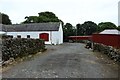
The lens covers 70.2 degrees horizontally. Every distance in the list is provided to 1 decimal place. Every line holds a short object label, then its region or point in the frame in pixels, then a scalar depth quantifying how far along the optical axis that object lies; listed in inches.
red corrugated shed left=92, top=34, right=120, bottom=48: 211.3
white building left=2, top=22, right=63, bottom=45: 556.6
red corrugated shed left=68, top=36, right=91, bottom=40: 797.4
